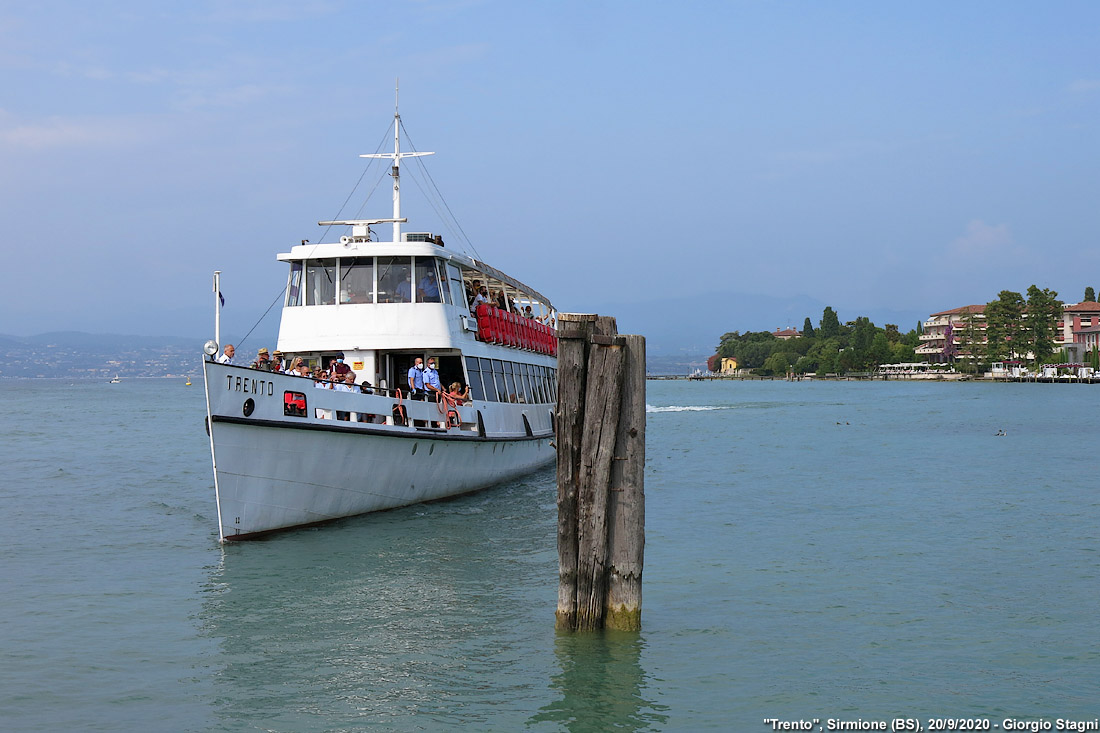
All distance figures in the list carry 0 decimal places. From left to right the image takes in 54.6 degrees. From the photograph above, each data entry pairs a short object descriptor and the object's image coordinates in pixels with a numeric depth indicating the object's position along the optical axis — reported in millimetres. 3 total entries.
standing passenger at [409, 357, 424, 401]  20812
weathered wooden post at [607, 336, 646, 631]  10656
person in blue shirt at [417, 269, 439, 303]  21672
